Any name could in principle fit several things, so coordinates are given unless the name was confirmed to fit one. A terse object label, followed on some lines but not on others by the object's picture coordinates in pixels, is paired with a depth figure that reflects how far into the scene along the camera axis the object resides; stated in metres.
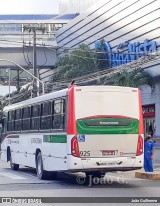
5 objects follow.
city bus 17.22
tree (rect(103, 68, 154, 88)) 39.66
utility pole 42.71
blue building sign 45.69
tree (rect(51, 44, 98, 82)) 48.06
